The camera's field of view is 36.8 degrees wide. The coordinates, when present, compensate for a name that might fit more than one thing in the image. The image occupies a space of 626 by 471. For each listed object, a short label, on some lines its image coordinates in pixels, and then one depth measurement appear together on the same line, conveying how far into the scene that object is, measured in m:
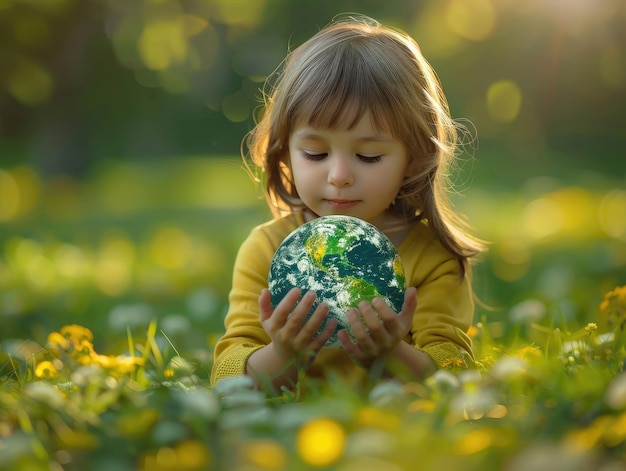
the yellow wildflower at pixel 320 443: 2.16
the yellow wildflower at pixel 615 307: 3.97
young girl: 3.21
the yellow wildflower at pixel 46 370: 3.54
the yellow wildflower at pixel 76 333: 4.05
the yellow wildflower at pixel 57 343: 3.80
